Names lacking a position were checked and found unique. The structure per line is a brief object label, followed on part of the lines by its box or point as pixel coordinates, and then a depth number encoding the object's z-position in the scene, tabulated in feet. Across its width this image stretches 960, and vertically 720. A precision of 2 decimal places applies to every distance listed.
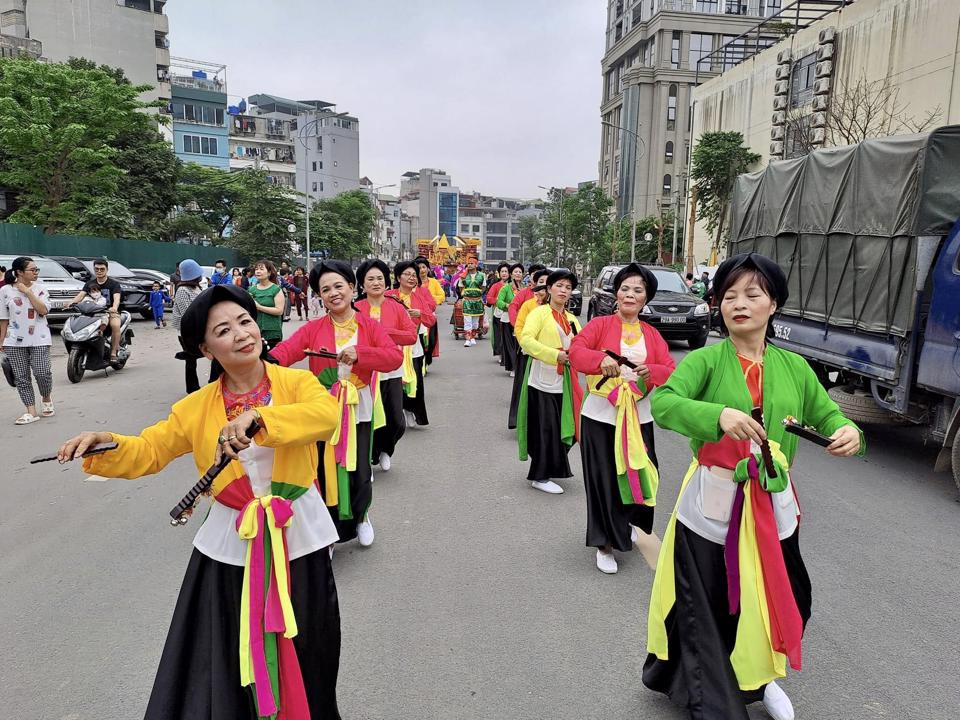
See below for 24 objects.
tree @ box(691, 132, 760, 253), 100.94
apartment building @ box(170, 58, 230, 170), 194.08
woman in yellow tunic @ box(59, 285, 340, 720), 7.46
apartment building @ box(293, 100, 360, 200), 271.08
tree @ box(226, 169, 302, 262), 116.98
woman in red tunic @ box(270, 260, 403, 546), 14.02
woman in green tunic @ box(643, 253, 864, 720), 8.14
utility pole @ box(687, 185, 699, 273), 109.40
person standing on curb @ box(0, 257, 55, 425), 24.76
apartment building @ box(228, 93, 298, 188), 246.68
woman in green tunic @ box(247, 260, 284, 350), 25.93
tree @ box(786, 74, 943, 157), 65.57
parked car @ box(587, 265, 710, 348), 47.01
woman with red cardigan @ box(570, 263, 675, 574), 13.57
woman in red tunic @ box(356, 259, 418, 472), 18.20
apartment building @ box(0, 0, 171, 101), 132.67
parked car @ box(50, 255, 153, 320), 56.39
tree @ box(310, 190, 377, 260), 153.79
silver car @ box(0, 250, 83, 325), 49.60
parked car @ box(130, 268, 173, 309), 63.93
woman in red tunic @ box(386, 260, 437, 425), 25.41
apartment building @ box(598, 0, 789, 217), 185.26
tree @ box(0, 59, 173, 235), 68.74
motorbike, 33.40
